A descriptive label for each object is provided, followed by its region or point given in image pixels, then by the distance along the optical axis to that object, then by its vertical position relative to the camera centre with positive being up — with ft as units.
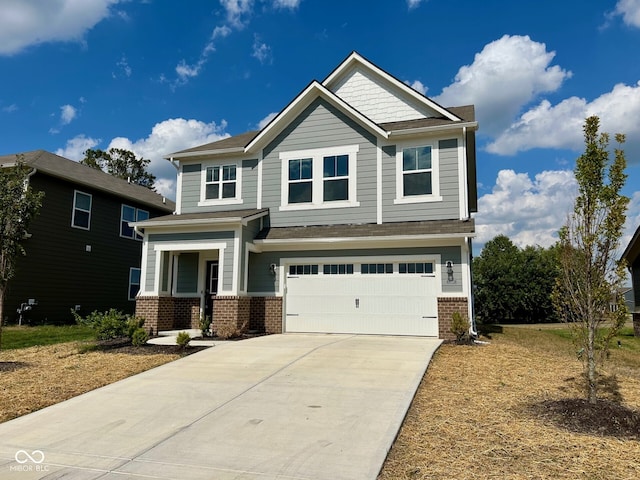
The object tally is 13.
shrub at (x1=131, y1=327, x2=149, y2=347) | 36.17 -3.62
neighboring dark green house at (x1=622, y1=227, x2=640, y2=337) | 58.08 +3.21
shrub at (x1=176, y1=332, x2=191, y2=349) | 34.12 -3.54
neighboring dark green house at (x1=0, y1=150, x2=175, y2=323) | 58.23 +6.02
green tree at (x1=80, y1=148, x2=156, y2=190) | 143.33 +38.86
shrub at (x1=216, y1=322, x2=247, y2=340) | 40.42 -3.53
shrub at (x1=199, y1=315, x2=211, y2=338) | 41.42 -3.13
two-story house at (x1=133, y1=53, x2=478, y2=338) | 42.01 +6.20
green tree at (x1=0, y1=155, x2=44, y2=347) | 31.99 +5.12
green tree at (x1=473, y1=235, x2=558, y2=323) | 97.76 +1.02
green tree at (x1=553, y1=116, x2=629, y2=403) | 20.27 +1.85
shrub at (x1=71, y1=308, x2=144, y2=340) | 38.27 -2.91
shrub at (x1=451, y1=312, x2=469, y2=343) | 37.78 -2.75
